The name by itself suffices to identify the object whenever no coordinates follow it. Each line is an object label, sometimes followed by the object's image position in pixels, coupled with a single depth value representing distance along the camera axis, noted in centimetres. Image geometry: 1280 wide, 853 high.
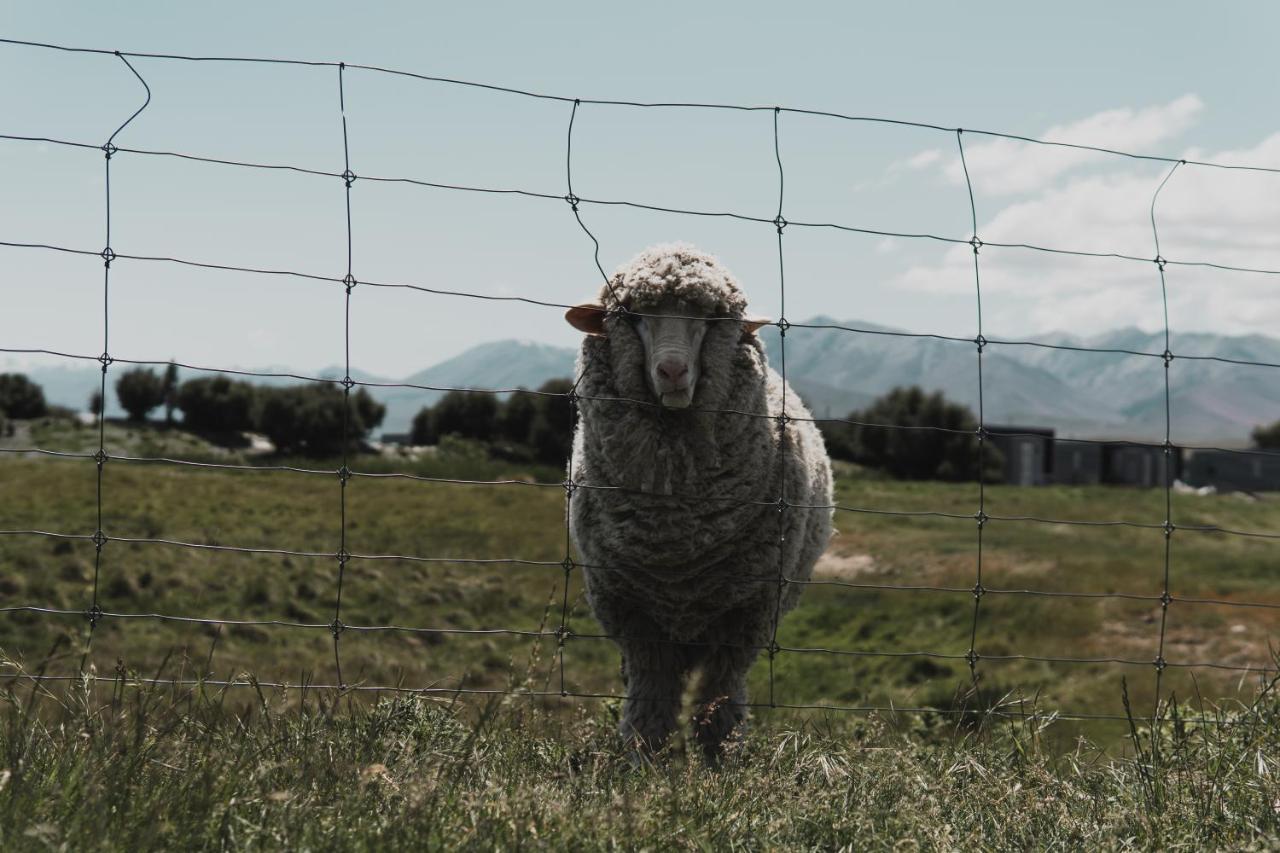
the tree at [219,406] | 5219
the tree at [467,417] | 5231
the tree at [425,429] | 5422
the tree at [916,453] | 6462
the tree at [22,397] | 5564
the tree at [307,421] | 4589
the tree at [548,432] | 4253
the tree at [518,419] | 4797
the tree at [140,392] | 6316
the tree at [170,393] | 4538
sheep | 451
